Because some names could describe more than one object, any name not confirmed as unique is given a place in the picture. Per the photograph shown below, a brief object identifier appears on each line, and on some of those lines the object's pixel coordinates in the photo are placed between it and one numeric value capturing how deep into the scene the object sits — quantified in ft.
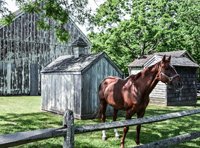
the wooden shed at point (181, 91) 51.44
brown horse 15.44
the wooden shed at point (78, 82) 30.42
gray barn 64.49
